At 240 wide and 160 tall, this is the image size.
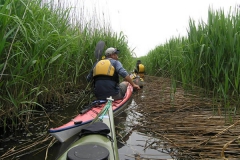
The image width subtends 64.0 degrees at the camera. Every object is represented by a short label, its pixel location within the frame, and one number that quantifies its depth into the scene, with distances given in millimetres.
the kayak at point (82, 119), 2090
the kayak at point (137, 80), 6646
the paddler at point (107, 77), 3725
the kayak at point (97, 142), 1341
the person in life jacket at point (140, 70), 8602
